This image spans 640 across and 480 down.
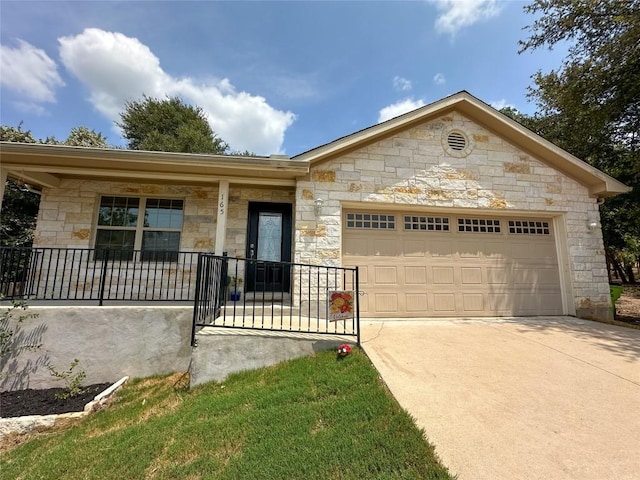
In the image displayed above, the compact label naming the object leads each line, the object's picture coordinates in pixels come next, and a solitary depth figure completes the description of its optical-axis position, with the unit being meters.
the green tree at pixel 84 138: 14.32
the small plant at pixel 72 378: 4.26
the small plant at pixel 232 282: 6.27
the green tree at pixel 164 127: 17.30
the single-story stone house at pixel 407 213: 6.01
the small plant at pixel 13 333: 4.38
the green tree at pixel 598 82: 7.09
